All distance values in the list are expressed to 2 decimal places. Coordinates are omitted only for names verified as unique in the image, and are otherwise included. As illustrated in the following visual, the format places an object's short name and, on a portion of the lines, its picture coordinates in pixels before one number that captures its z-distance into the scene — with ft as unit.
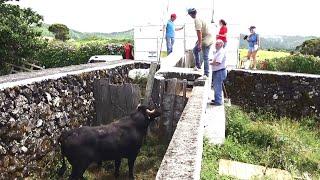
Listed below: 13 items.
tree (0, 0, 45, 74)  36.42
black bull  15.39
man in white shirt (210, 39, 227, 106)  21.42
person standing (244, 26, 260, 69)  36.53
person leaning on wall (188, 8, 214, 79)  22.38
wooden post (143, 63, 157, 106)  20.89
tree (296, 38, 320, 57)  69.93
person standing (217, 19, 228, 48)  27.47
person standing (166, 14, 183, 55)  32.20
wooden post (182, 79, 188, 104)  19.14
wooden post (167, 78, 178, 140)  19.49
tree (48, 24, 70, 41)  112.46
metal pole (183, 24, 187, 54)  35.88
